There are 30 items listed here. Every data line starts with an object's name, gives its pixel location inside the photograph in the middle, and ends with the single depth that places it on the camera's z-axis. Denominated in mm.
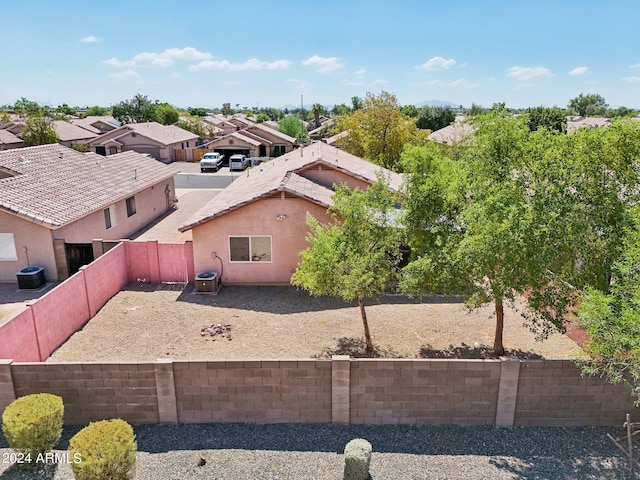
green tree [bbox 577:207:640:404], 7133
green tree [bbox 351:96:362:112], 111025
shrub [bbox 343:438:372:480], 7861
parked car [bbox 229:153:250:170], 50344
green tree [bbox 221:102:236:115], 176062
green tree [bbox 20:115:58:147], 44625
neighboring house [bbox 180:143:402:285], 17516
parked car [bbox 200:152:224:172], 50344
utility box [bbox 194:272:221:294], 17255
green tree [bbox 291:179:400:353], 11930
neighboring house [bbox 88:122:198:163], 54625
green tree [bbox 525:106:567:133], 59094
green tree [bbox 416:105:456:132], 68688
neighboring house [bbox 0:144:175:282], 18031
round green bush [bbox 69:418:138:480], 7293
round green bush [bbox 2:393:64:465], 8055
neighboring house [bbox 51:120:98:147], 55994
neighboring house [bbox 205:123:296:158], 56594
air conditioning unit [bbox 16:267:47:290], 17391
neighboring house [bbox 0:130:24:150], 46688
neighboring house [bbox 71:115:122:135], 77038
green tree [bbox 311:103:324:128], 111581
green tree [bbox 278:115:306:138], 72875
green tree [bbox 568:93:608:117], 117312
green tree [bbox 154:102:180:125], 92125
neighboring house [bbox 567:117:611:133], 74738
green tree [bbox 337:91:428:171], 33375
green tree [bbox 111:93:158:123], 93625
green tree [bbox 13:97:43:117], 58744
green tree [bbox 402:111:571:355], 9305
